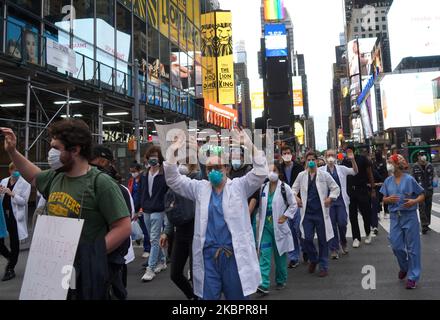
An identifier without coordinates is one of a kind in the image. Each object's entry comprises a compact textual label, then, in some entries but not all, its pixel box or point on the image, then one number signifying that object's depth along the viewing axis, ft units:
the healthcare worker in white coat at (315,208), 23.20
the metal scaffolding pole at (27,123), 42.78
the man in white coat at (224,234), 12.89
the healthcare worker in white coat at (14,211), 24.63
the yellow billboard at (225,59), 121.80
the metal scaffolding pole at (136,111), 49.96
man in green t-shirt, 9.02
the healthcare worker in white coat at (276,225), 20.52
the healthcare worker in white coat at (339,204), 27.09
